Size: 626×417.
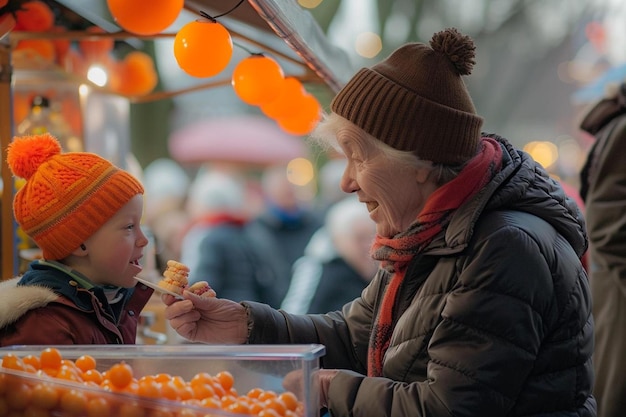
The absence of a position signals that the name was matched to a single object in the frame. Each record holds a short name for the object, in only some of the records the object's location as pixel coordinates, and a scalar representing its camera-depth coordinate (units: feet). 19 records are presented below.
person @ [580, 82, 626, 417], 14.01
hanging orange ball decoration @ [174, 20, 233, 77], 10.30
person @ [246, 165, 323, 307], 29.55
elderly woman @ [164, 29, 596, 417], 7.42
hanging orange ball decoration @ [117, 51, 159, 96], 17.02
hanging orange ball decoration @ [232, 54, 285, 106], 12.48
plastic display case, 6.43
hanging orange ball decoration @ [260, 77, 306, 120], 14.07
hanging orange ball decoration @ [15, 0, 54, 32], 12.34
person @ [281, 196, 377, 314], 20.13
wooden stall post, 11.97
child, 8.93
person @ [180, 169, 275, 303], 23.45
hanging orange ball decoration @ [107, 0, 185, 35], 9.79
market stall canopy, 10.16
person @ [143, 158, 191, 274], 30.73
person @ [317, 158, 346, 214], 30.83
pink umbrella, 39.88
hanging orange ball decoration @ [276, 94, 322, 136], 14.73
